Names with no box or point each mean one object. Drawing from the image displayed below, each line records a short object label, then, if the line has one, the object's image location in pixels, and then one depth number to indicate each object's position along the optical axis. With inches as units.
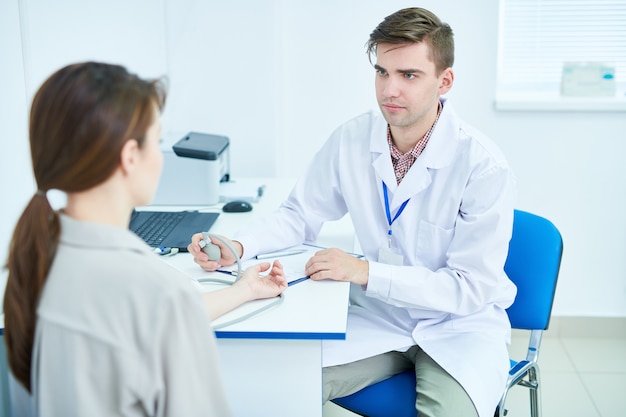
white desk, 53.6
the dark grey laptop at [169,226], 73.0
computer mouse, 87.0
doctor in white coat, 63.7
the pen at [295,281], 62.4
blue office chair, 65.3
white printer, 88.7
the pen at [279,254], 71.0
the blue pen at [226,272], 65.0
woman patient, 36.7
